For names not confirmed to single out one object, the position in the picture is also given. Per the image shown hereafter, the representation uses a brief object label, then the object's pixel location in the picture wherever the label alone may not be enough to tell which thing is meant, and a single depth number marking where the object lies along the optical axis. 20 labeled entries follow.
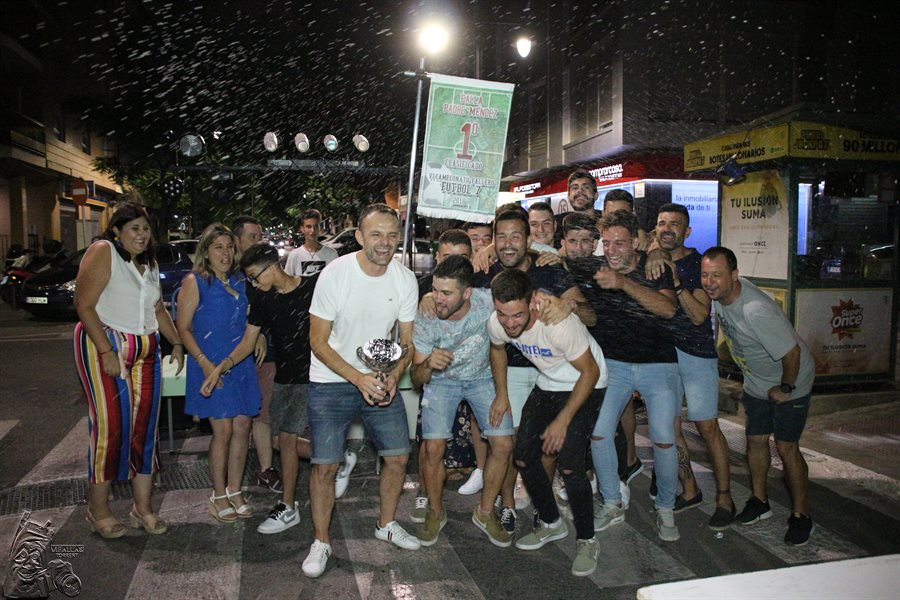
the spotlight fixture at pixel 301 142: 11.68
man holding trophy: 3.91
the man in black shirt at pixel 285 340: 4.57
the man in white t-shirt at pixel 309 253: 7.97
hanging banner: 5.30
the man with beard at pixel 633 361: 4.36
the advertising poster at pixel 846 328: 7.63
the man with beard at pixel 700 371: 4.48
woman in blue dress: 4.64
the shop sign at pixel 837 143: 7.36
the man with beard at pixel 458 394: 4.28
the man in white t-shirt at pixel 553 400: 3.89
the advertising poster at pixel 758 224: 7.73
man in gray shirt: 4.29
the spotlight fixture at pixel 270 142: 10.70
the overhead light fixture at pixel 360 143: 11.43
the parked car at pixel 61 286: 14.79
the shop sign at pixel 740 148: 7.46
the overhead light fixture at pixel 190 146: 9.89
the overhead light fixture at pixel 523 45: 16.59
